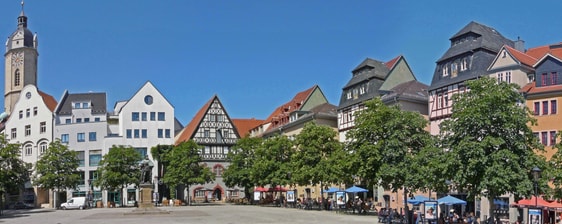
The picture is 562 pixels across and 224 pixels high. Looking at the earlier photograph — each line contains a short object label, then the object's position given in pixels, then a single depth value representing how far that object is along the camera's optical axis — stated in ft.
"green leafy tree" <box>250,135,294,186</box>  238.89
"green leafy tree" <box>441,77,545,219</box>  107.86
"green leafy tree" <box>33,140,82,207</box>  271.90
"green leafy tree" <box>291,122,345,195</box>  209.19
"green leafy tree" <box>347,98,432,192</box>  152.15
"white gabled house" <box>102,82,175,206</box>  318.04
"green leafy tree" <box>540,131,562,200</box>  106.93
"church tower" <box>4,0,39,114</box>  389.39
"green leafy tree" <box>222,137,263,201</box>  277.23
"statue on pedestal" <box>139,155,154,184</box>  211.70
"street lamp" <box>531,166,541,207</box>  99.86
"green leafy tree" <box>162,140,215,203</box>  281.33
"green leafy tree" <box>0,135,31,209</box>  221.05
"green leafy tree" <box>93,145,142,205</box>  277.23
